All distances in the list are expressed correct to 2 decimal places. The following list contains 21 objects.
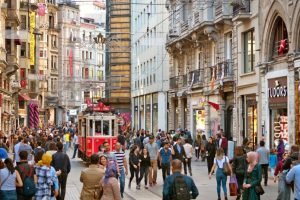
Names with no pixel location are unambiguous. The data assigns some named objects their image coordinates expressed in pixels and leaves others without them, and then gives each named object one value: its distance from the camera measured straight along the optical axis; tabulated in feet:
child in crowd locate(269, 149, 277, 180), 91.97
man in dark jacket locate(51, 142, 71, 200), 61.11
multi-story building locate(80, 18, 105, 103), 426.92
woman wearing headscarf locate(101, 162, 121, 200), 41.98
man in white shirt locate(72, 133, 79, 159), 138.70
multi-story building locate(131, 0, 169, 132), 202.90
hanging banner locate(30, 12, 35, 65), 247.70
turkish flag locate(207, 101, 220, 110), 137.69
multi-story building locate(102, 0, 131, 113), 262.47
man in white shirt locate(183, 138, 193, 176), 92.83
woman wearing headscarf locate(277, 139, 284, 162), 90.05
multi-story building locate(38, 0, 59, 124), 347.77
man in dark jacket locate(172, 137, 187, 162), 86.58
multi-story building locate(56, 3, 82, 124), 375.45
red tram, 116.88
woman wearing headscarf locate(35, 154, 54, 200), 48.03
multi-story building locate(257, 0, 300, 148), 98.17
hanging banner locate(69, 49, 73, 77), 393.45
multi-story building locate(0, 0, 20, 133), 175.63
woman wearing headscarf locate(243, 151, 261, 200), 49.65
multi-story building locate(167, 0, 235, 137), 133.69
